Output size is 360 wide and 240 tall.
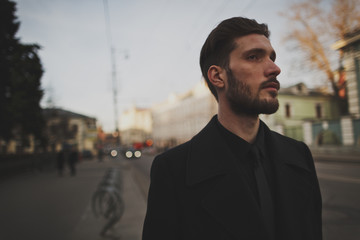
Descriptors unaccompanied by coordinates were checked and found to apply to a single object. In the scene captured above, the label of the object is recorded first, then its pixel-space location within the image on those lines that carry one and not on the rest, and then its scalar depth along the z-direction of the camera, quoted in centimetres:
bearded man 126
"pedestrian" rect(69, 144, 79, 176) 1728
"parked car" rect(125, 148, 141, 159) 3825
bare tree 840
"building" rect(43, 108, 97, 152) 3269
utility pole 2348
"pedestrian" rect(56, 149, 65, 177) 1766
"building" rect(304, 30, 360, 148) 807
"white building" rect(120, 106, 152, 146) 11581
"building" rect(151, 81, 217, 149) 4834
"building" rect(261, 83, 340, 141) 3344
